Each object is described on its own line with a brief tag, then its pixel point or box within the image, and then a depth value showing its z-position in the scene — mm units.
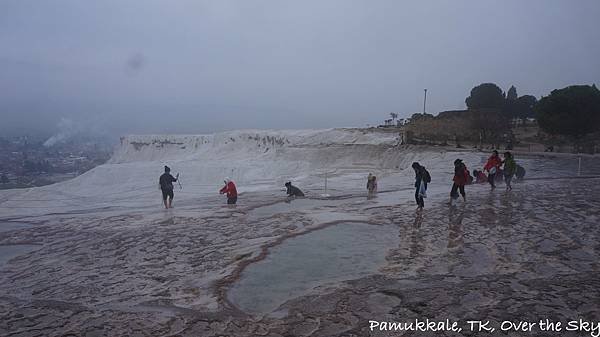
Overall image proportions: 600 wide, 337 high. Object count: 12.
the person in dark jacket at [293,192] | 16734
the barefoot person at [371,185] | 17062
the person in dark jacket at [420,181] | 11102
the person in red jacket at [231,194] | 15148
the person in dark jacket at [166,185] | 14609
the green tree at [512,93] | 66069
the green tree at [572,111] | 34719
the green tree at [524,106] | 56750
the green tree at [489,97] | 54031
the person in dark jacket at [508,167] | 14766
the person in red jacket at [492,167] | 15406
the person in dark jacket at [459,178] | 12094
